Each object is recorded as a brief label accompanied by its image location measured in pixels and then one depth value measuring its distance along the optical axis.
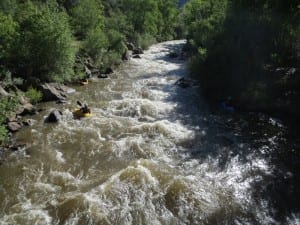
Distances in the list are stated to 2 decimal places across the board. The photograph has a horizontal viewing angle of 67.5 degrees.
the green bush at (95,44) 25.05
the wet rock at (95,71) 23.68
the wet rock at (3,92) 15.13
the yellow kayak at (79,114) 15.22
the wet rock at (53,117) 14.71
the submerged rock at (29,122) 14.38
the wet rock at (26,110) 15.45
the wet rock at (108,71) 24.12
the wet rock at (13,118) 14.27
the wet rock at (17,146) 12.17
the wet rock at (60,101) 17.30
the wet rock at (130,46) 34.52
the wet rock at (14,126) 13.59
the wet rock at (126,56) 29.55
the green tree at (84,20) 30.12
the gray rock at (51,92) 17.58
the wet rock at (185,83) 21.08
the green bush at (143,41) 38.67
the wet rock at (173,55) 33.34
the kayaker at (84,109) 15.33
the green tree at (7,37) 17.86
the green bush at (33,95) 16.81
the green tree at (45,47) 18.36
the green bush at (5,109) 11.97
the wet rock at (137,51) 33.55
